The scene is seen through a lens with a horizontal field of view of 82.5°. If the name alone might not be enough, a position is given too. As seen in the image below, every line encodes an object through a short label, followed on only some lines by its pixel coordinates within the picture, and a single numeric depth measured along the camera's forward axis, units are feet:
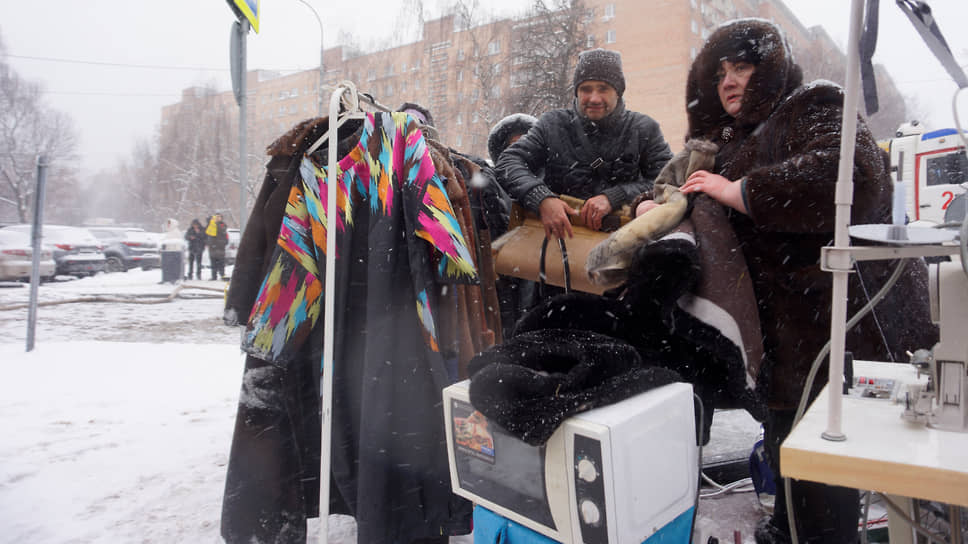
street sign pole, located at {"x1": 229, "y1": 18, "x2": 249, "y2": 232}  10.18
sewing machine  2.87
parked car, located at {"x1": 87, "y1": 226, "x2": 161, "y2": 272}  58.49
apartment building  40.45
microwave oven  3.67
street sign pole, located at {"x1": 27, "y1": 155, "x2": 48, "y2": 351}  17.69
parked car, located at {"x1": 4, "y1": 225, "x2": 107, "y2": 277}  48.49
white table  2.34
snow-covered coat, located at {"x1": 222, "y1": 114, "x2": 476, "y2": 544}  6.39
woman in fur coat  4.42
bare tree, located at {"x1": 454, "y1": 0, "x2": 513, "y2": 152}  40.04
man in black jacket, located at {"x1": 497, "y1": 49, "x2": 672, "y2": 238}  7.82
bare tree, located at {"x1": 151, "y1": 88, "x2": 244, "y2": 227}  85.40
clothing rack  5.89
